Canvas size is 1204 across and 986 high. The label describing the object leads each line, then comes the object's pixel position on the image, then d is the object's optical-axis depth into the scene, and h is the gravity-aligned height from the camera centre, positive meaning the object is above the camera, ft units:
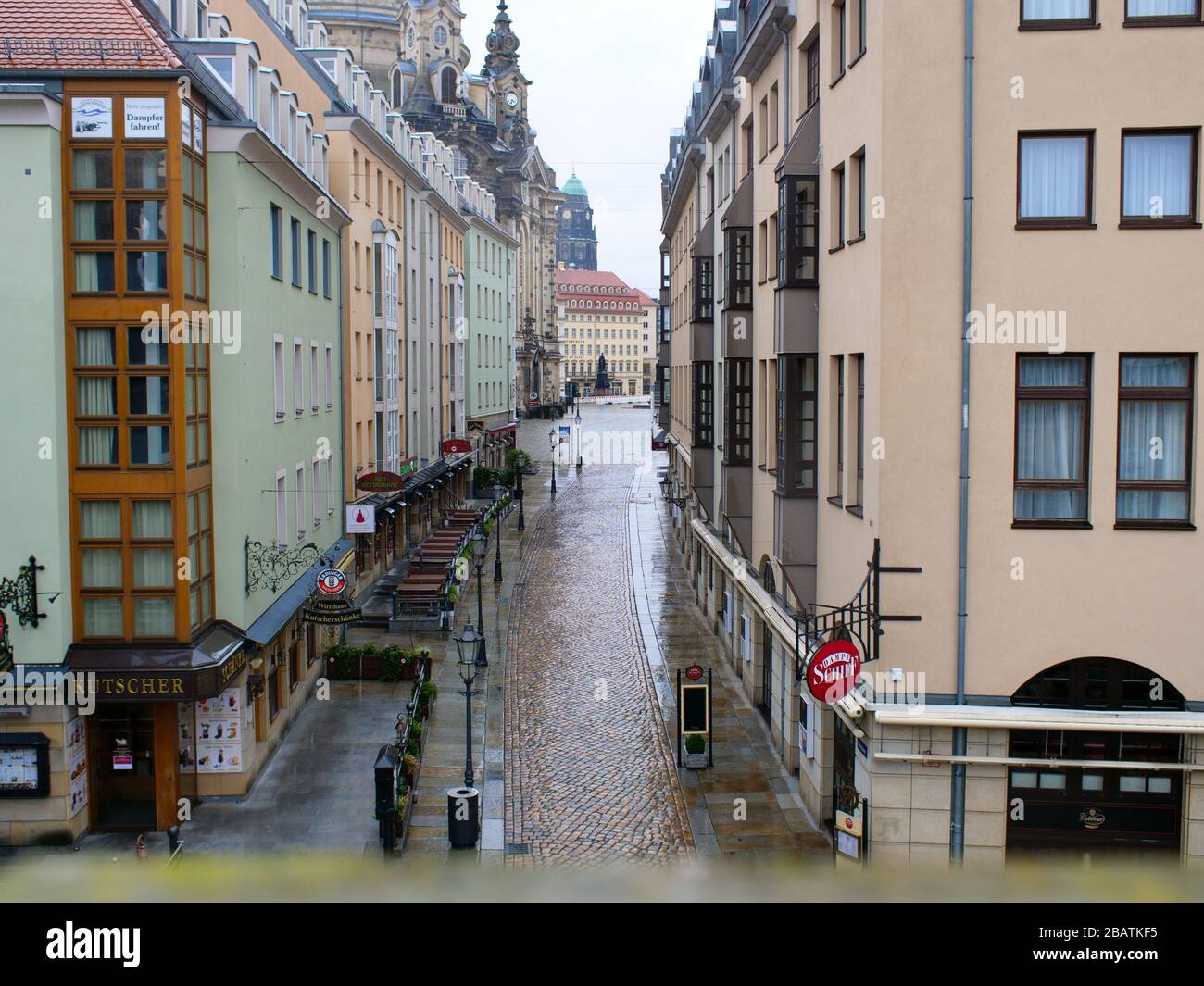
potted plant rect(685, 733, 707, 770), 71.51 -19.87
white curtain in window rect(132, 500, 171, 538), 59.82 -4.89
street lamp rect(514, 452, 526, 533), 184.82 -8.28
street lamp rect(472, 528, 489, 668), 111.36 -13.32
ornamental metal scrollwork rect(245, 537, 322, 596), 68.39 -9.01
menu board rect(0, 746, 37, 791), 58.18 -16.93
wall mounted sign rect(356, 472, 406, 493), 106.73 -5.47
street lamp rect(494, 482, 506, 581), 136.56 -16.82
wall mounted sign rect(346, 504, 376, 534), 105.91 -8.71
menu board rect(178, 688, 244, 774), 66.08 -17.46
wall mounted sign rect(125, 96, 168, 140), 58.34 +15.04
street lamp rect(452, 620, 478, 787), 73.49 -14.16
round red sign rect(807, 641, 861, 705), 44.32 -9.40
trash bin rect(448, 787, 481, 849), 58.59 -19.54
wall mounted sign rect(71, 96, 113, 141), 58.49 +14.97
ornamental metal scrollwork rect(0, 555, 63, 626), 57.82 -8.31
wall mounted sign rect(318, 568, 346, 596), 79.00 -10.64
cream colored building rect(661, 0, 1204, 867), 44.73 -0.72
